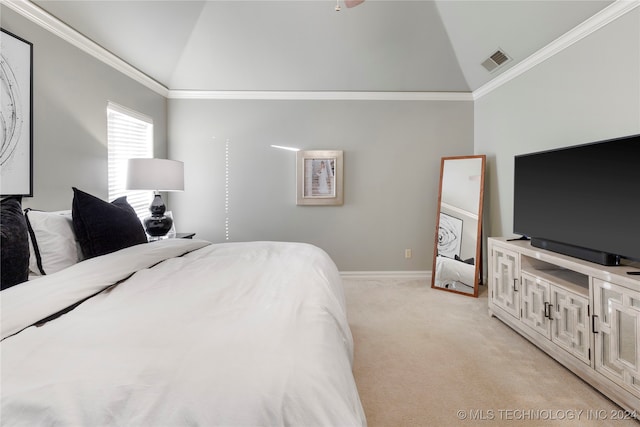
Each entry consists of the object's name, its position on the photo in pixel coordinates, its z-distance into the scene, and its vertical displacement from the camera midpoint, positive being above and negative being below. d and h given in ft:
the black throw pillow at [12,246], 4.39 -0.54
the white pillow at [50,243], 5.47 -0.62
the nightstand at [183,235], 11.33 -0.91
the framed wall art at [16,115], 6.40 +1.94
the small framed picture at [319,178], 13.55 +1.41
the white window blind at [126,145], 10.12 +2.25
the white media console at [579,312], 5.37 -2.05
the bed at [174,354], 2.37 -1.30
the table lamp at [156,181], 9.61 +0.89
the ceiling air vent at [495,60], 10.56 +5.24
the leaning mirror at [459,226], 11.94 -0.55
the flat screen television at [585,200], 5.94 +0.30
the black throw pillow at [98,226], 6.07 -0.34
